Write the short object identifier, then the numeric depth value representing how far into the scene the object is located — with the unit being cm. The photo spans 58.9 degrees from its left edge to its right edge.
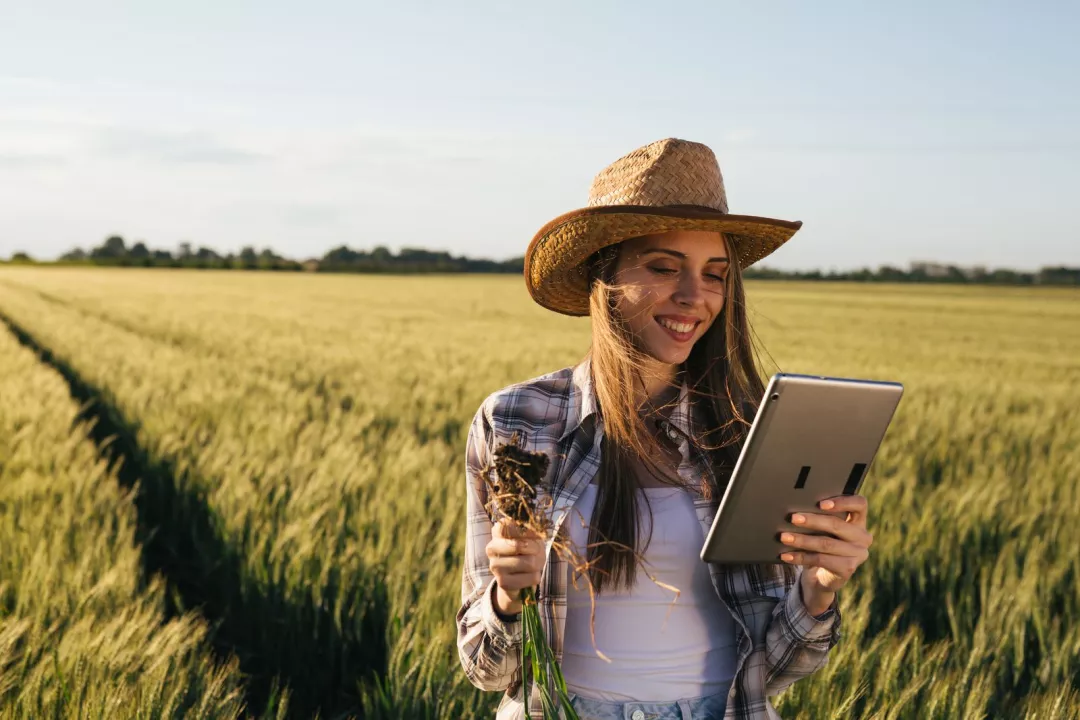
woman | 152
